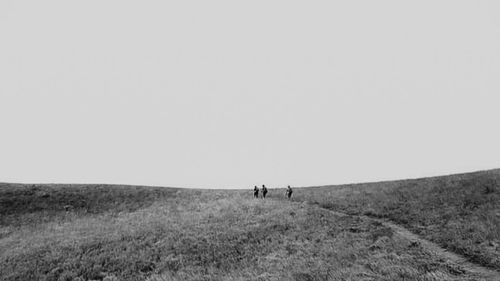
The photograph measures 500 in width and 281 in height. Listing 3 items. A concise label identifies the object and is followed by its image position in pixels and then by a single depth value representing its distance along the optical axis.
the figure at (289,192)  34.97
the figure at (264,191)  36.00
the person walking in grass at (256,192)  36.56
